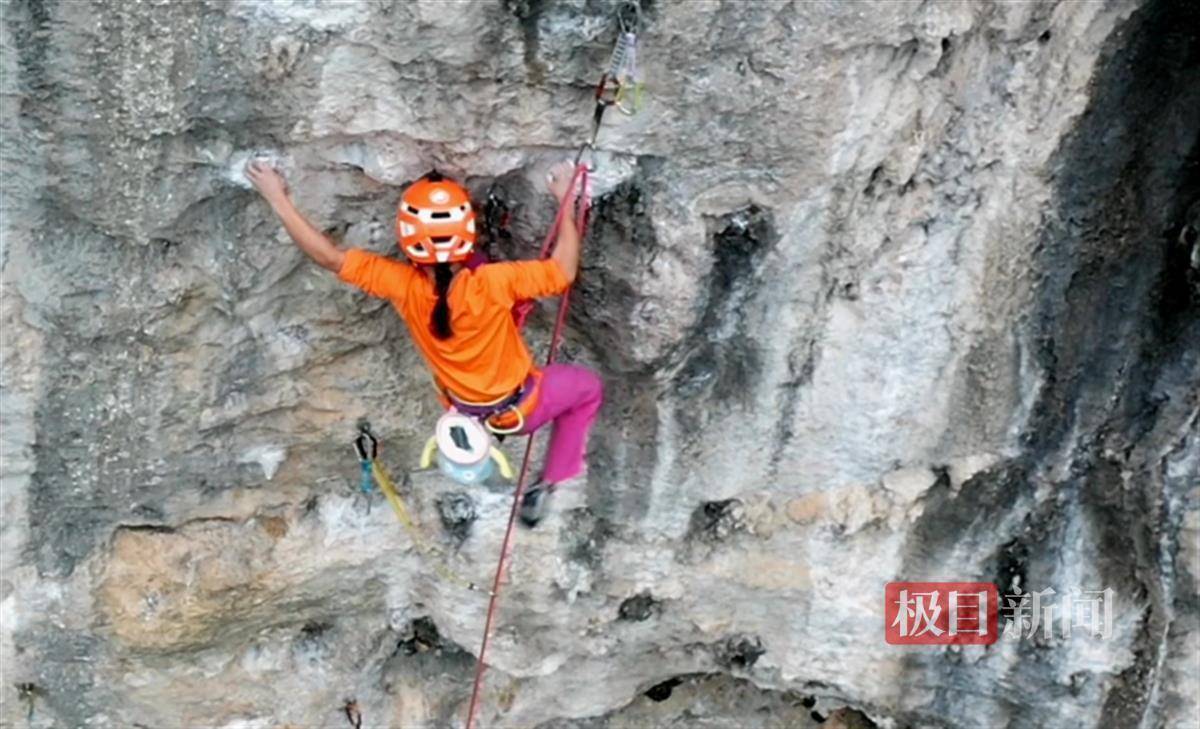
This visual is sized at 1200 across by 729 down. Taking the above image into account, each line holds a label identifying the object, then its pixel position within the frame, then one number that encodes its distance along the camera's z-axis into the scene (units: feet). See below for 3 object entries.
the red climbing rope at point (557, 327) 11.79
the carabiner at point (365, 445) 14.56
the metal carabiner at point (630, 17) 10.61
